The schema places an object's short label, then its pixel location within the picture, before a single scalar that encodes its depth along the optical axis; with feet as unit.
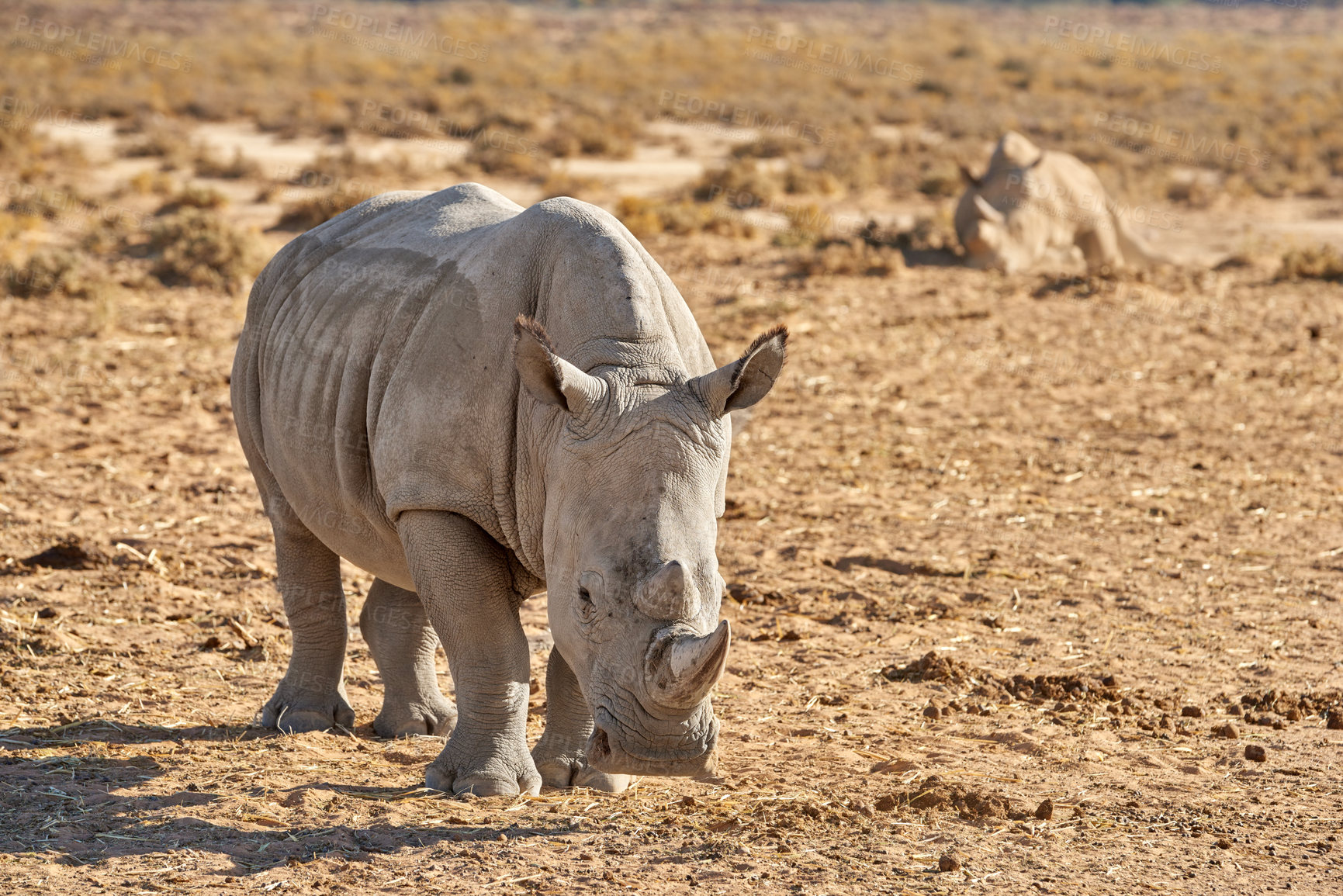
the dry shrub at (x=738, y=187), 69.00
